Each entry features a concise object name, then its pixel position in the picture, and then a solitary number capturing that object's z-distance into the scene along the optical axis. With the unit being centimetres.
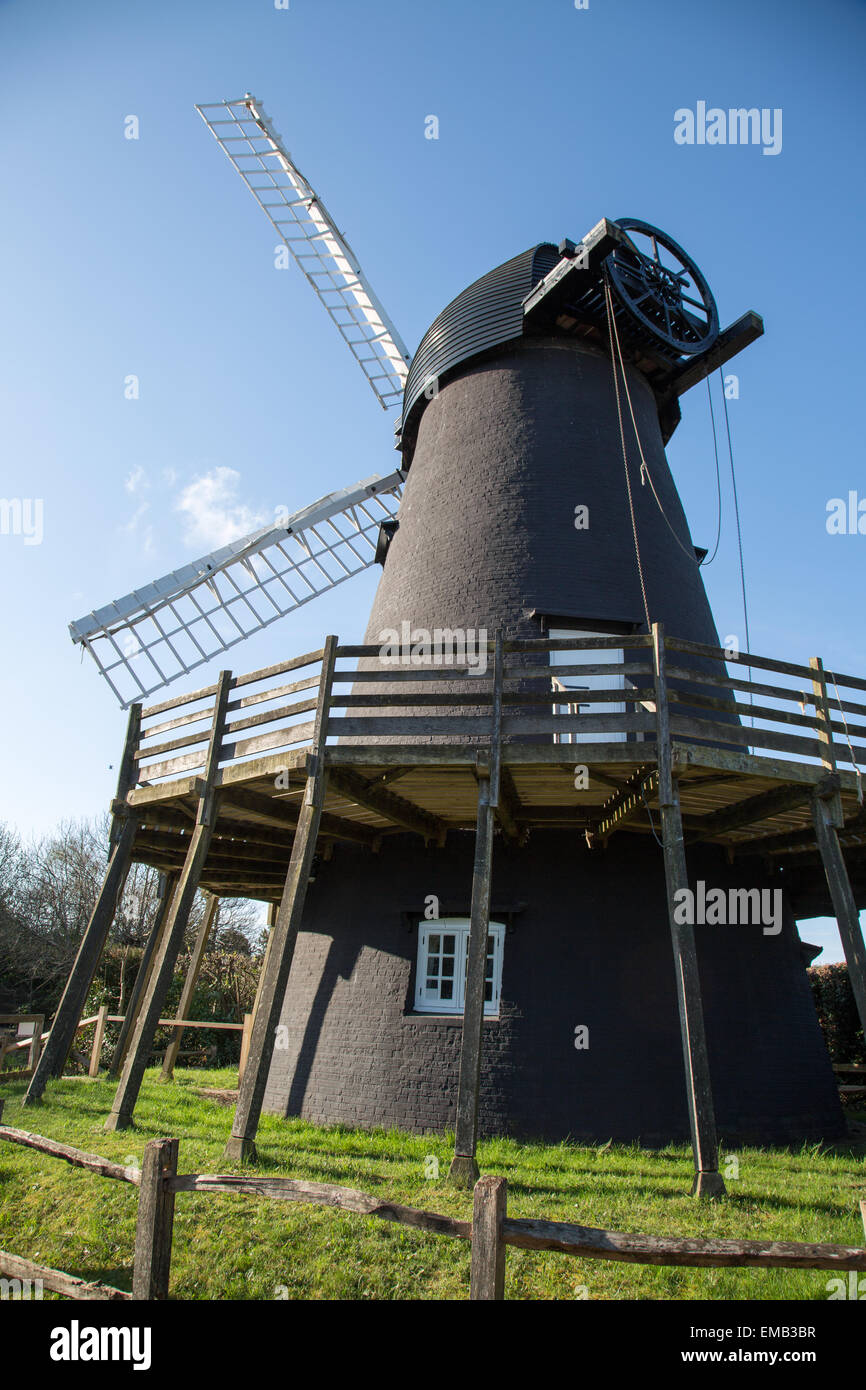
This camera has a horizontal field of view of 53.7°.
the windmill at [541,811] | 798
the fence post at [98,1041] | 1405
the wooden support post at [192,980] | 1354
